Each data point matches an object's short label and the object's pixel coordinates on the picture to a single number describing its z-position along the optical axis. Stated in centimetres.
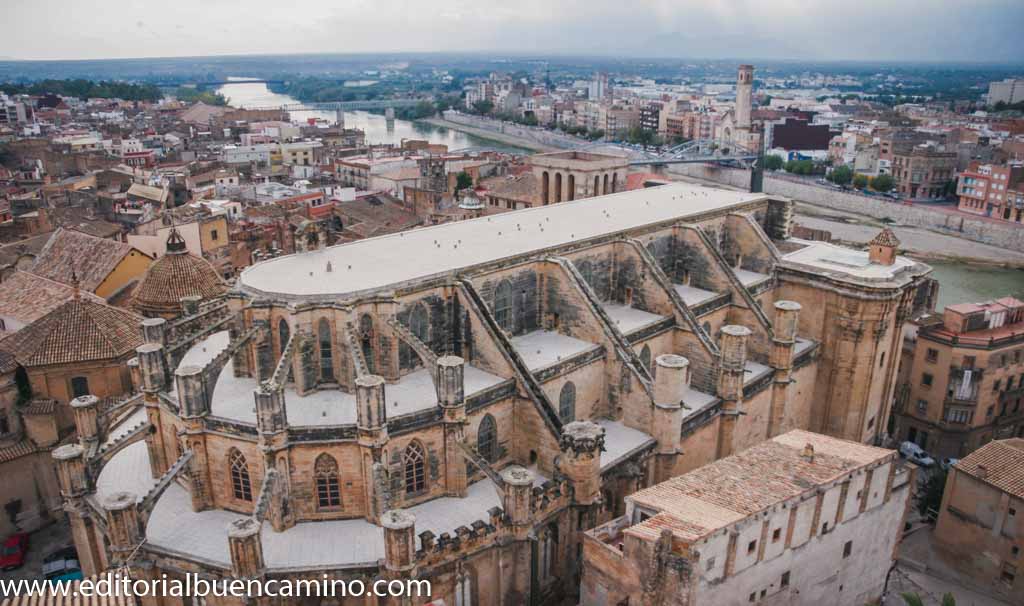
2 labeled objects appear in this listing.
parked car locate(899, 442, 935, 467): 3806
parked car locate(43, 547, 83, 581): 2584
